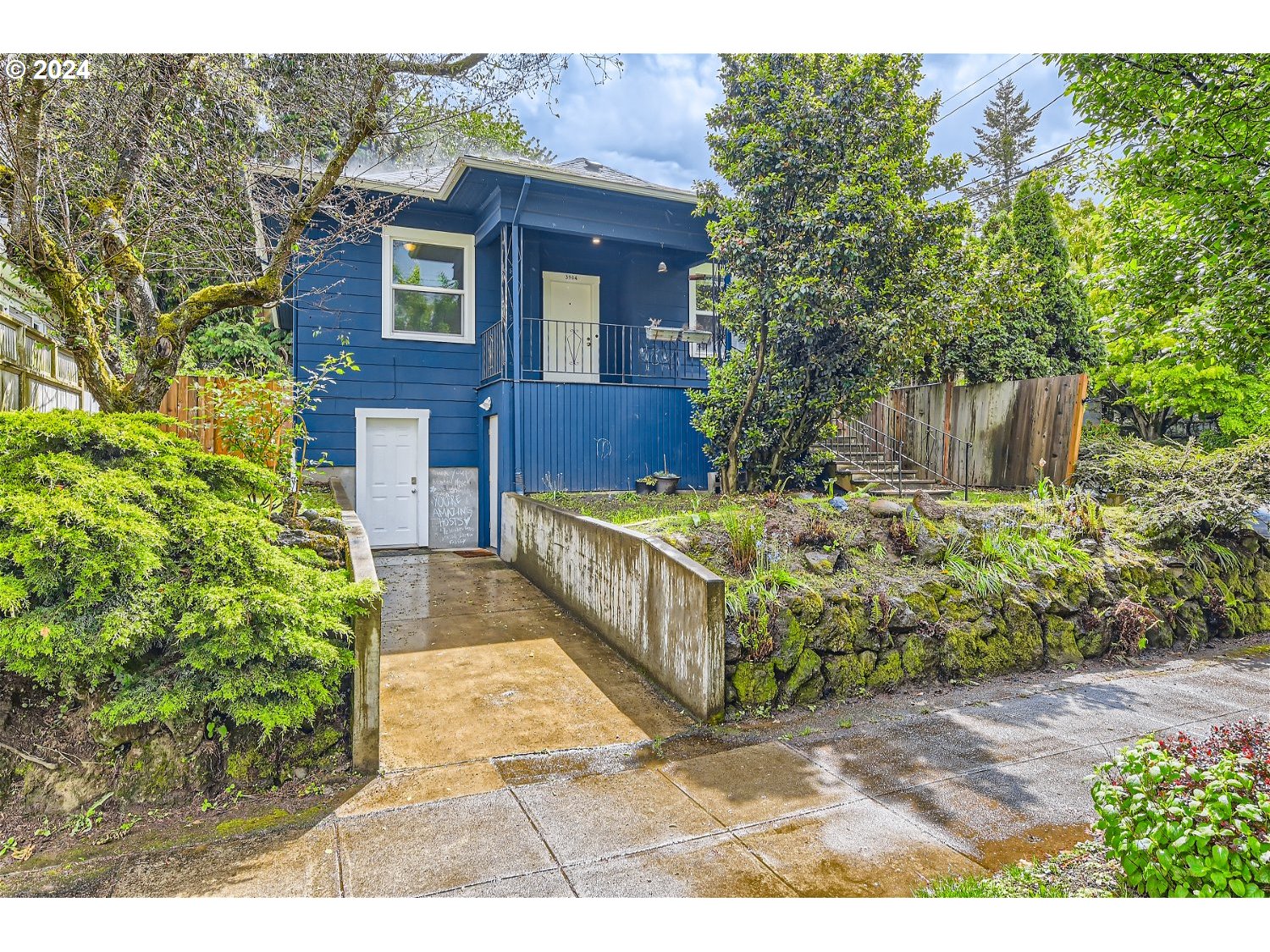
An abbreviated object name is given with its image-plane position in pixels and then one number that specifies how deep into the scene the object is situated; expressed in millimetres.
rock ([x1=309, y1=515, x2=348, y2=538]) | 5074
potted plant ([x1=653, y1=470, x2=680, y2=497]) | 8398
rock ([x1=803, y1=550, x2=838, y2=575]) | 4965
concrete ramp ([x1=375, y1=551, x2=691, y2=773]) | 3830
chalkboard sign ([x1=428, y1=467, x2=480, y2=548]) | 9586
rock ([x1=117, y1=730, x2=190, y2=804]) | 2896
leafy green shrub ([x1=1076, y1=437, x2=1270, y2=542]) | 6086
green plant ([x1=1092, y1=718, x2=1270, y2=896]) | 1835
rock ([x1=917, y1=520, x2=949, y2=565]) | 5363
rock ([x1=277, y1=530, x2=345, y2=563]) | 4258
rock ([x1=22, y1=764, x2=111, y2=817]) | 2787
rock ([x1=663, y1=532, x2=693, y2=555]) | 5039
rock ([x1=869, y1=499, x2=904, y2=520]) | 6008
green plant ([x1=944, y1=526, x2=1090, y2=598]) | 5133
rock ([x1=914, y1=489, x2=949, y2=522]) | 5961
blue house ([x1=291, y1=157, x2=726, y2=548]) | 8555
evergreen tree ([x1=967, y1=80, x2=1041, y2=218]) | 25438
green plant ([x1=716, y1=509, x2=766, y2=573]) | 4855
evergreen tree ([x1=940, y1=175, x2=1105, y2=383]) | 9148
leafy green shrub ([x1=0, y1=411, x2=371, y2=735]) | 2752
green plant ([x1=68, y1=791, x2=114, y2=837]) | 2736
